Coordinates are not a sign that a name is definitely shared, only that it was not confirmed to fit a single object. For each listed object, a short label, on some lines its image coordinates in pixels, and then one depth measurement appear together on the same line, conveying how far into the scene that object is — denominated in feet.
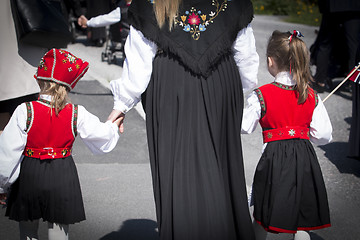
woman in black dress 10.58
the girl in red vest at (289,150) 11.60
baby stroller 35.60
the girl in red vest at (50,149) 10.75
